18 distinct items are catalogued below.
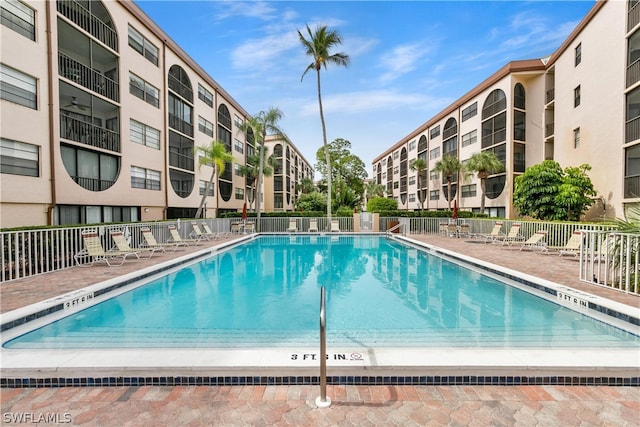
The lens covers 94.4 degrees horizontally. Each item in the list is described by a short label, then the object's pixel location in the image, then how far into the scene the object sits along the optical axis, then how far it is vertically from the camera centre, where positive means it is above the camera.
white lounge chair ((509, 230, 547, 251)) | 11.65 -1.43
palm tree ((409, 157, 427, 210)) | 37.81 +5.28
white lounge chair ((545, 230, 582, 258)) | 10.12 -1.34
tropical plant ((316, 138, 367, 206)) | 40.12 +6.23
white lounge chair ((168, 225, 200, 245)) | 13.33 -1.22
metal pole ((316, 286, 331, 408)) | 2.61 -1.46
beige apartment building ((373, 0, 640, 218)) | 13.32 +6.13
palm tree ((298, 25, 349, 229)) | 19.80 +10.96
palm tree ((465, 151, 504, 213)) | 22.88 +3.36
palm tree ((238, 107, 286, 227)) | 22.86 +6.74
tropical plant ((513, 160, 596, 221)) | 14.59 +0.77
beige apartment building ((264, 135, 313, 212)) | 42.50 +3.81
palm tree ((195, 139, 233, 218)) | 18.58 +3.45
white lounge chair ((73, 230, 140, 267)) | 8.57 -1.23
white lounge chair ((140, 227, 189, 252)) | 11.52 -1.12
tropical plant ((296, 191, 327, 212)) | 29.46 +0.68
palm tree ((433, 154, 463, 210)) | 28.88 +4.06
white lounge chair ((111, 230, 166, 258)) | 9.52 -1.04
